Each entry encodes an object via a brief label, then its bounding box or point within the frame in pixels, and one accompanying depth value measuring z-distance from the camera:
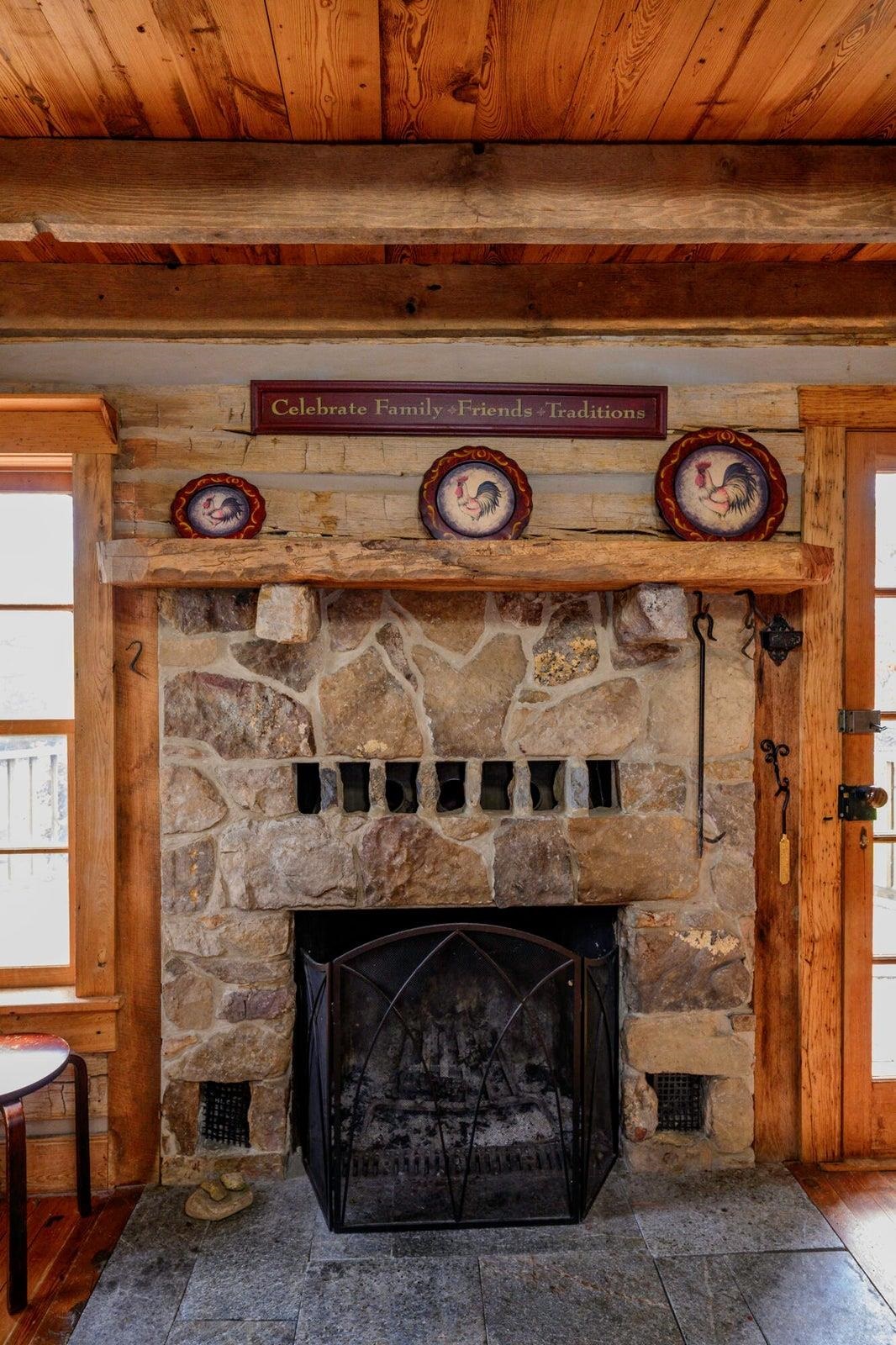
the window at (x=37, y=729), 2.24
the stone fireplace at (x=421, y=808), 2.14
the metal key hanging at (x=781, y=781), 2.26
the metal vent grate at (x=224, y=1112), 2.21
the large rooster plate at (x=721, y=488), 2.18
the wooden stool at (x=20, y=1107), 1.75
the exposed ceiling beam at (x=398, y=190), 1.58
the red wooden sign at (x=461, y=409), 2.17
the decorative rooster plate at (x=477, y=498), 2.14
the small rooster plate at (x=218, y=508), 2.12
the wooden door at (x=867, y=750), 2.29
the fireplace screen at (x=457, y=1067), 2.03
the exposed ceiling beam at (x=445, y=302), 2.16
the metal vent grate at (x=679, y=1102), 2.27
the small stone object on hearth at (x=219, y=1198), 2.02
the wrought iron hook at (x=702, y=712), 2.19
